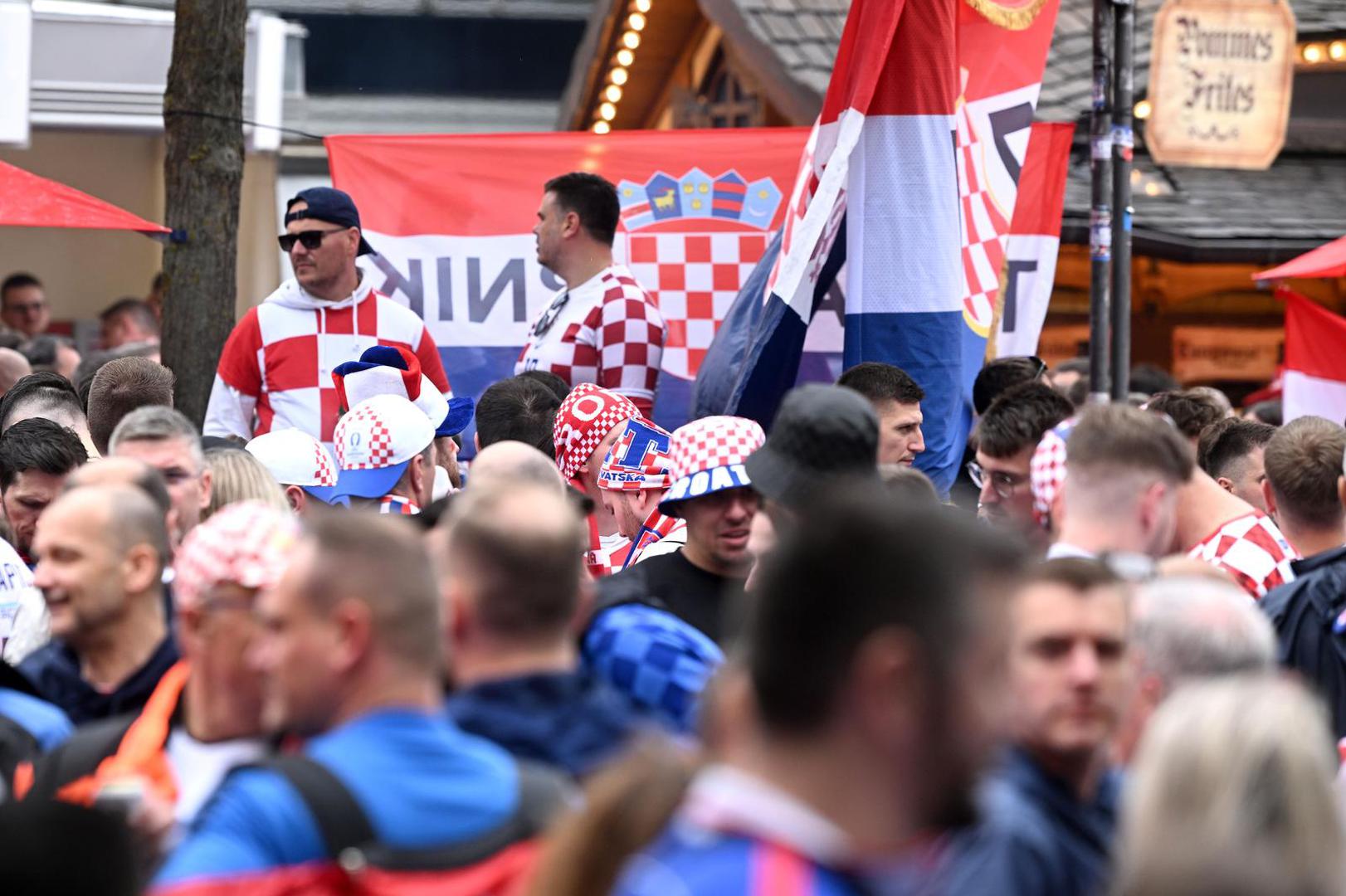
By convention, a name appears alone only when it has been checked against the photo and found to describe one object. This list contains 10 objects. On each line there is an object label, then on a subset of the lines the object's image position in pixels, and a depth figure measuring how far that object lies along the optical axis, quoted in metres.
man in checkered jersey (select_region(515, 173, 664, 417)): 14.69
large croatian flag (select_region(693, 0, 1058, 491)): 13.55
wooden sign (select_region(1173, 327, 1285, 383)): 27.69
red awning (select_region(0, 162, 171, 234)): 15.93
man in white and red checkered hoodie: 14.23
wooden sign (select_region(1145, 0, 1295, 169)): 21.77
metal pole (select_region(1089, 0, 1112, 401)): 15.23
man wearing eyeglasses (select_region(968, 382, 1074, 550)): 10.78
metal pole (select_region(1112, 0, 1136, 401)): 15.27
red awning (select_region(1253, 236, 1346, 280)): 17.22
